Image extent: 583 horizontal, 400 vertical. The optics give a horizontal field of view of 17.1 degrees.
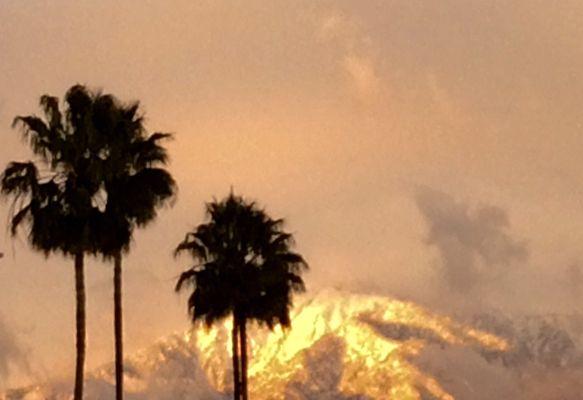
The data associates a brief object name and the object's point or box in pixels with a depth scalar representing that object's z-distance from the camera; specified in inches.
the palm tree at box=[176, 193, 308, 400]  4165.8
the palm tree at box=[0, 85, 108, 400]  3117.6
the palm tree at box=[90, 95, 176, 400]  3159.5
